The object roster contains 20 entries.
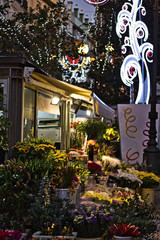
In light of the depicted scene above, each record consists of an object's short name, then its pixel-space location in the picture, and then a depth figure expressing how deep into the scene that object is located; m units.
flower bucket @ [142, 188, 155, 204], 10.90
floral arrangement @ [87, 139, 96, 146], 14.70
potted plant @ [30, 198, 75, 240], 5.54
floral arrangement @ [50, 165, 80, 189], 7.69
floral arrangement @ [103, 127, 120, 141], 20.47
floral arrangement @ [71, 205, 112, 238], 5.73
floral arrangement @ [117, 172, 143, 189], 9.90
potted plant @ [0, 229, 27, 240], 5.07
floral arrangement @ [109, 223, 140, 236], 5.47
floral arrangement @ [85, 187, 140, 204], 7.70
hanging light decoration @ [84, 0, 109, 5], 20.84
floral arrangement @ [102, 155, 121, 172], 13.20
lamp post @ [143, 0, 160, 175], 16.09
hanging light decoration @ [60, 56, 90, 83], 27.08
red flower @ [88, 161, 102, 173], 12.45
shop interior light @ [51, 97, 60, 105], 14.54
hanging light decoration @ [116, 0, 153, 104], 22.28
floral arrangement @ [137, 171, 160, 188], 10.97
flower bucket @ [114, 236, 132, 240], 5.40
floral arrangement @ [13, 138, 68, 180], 7.78
